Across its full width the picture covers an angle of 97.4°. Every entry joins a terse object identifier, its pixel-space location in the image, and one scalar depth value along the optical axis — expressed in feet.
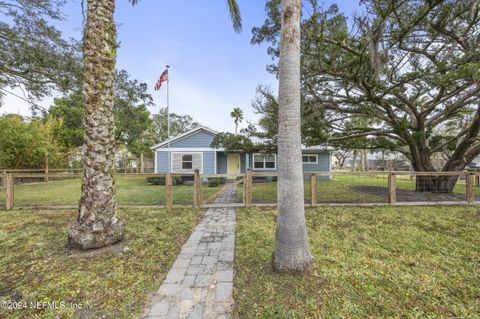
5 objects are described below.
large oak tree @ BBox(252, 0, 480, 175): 19.31
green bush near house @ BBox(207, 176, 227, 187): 43.29
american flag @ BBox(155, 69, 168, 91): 44.05
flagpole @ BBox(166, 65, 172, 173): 46.85
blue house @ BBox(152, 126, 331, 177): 47.78
